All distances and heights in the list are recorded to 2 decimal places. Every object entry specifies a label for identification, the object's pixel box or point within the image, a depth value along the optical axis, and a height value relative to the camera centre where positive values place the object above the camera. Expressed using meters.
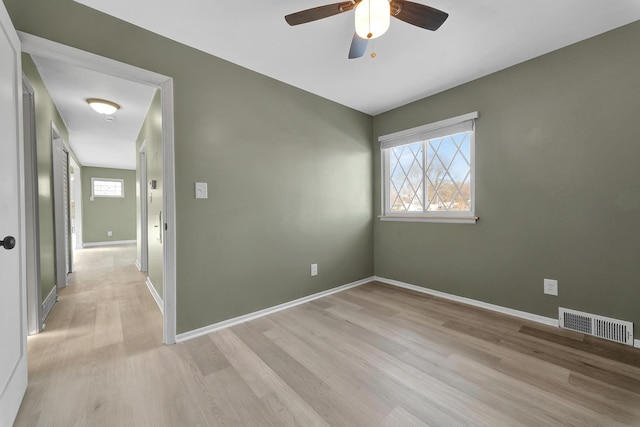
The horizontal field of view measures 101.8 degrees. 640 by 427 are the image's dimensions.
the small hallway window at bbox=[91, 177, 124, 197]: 7.45 +0.75
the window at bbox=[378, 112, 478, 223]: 2.79 +0.44
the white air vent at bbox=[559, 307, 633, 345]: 1.92 -0.93
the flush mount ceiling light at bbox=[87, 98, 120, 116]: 3.09 +1.30
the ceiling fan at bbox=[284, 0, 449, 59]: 1.36 +1.09
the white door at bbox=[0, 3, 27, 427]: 1.16 -0.10
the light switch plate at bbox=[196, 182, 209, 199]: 2.13 +0.18
